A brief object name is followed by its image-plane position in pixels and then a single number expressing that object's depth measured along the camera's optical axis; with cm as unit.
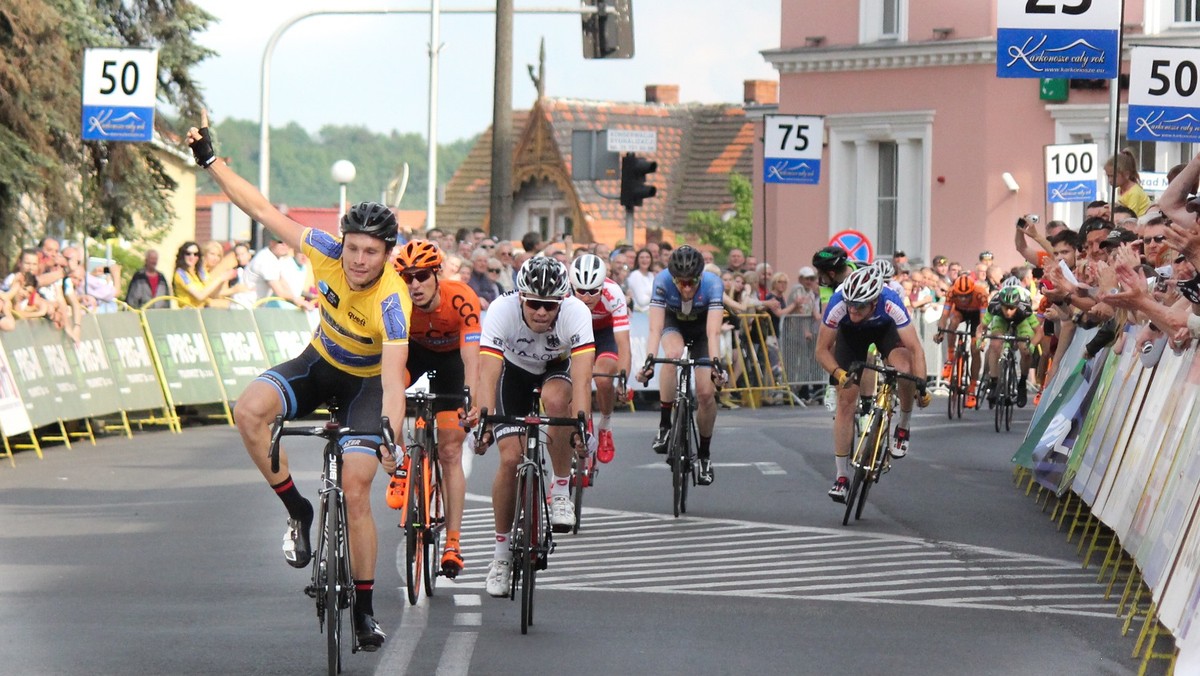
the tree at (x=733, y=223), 6712
